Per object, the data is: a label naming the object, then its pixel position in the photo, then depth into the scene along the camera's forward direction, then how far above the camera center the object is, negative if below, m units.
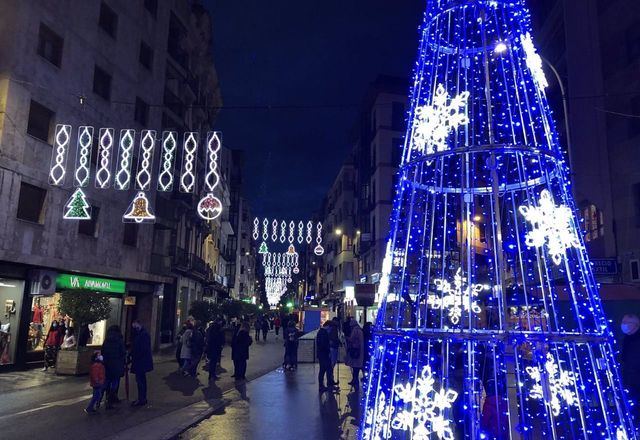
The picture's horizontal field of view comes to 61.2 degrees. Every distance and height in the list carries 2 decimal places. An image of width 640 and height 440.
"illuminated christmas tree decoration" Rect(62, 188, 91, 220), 18.33 +3.35
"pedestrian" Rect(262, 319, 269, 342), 39.00 -1.20
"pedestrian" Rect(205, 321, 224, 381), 16.75 -1.10
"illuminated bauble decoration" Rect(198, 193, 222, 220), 23.51 +4.50
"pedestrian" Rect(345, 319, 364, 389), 15.03 -0.93
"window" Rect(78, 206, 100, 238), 22.16 +3.37
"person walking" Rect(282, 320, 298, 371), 20.22 -1.45
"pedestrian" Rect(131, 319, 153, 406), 11.68 -1.07
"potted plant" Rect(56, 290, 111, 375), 17.36 -0.26
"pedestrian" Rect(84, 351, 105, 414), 10.90 -1.44
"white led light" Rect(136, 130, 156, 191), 17.43 +5.58
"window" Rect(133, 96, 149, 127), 26.06 +9.48
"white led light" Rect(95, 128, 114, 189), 16.78 +5.18
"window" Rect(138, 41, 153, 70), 26.94 +12.57
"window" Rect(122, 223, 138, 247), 25.38 +3.45
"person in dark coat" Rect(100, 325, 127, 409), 11.38 -1.07
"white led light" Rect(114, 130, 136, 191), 16.50 +4.64
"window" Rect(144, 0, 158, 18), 27.71 +15.43
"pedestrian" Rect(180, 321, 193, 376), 17.66 -1.26
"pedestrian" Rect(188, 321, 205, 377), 17.70 -1.30
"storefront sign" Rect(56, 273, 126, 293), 21.09 +1.01
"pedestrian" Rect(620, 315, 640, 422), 6.54 -0.43
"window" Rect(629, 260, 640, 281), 17.48 +1.67
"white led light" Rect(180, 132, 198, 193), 17.07 +5.00
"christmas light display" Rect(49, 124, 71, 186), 17.84 +5.19
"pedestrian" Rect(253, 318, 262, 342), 41.03 -1.15
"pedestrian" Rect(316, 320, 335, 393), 14.66 -1.13
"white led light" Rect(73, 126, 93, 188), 16.65 +5.27
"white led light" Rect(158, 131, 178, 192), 16.34 +4.92
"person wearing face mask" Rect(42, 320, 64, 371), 19.31 -1.31
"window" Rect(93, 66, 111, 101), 22.83 +9.51
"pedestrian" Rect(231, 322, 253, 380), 16.95 -1.31
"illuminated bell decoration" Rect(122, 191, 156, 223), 19.86 +3.59
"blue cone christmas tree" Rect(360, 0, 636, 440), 5.52 +0.73
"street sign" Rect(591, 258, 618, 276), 15.72 +1.56
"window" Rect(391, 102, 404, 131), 41.66 +15.33
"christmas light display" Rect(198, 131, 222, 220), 17.58 +4.79
